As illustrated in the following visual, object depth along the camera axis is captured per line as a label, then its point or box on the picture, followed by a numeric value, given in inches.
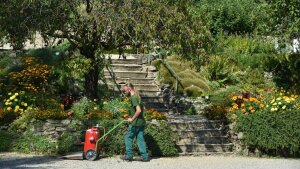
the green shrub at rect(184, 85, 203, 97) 748.0
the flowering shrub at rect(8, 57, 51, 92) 611.3
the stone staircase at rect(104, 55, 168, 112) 695.7
